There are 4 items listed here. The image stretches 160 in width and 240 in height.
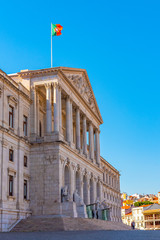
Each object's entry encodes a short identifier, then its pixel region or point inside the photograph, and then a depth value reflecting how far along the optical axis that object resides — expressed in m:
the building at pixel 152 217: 136.20
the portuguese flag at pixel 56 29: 52.72
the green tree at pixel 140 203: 173.62
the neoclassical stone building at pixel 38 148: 41.28
